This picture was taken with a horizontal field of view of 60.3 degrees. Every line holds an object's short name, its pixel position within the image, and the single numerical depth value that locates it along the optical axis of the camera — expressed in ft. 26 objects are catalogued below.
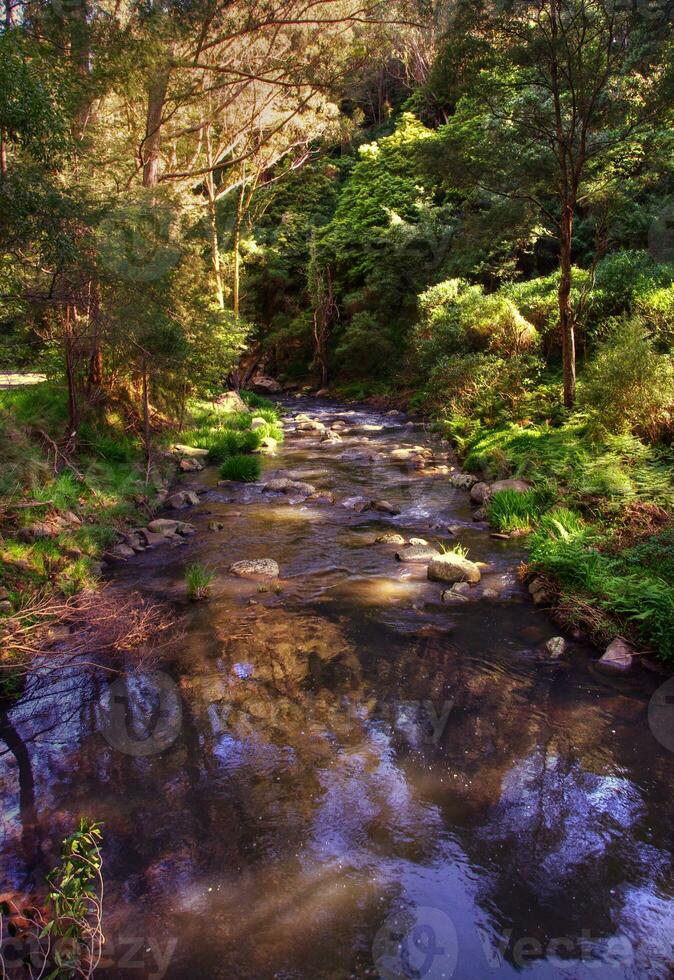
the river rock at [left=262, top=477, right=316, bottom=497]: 36.81
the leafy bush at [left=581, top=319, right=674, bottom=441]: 28.12
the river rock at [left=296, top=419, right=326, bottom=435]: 58.90
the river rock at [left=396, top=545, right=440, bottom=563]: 25.23
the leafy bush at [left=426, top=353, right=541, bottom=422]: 44.21
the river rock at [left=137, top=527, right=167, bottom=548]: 28.09
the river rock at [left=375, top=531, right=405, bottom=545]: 27.43
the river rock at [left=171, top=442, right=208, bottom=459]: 43.79
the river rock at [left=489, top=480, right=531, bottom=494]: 30.66
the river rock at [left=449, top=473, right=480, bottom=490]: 36.47
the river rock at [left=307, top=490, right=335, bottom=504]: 34.58
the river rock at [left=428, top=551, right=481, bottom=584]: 23.06
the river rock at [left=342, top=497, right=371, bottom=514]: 32.93
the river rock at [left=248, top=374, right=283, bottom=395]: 96.94
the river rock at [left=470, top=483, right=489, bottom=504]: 32.44
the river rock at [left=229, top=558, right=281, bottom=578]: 24.14
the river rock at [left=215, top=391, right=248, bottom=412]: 59.77
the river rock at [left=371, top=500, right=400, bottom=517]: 32.14
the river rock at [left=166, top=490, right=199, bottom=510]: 33.78
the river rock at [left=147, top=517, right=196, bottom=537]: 29.09
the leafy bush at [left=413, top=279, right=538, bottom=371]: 47.50
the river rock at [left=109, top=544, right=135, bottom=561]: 26.13
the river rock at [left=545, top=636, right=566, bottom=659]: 18.02
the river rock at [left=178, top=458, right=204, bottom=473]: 42.06
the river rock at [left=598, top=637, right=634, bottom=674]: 17.02
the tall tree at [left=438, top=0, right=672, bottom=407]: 31.71
